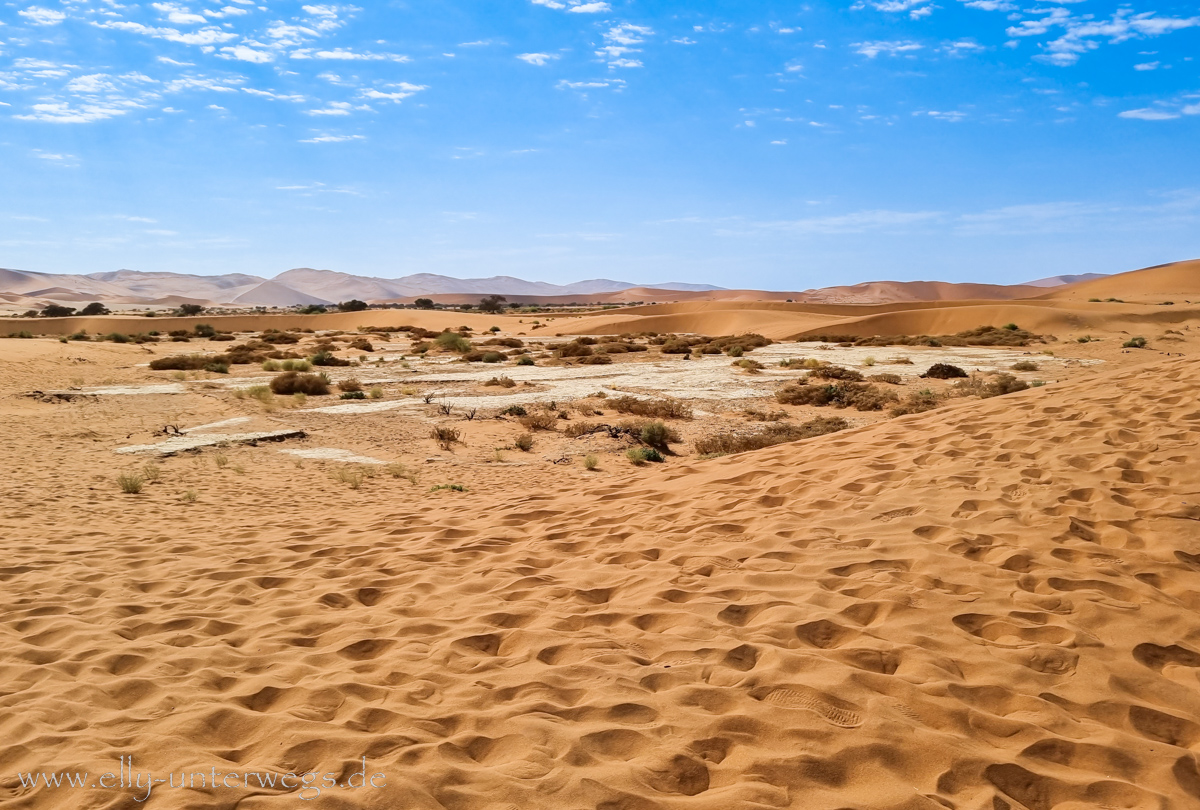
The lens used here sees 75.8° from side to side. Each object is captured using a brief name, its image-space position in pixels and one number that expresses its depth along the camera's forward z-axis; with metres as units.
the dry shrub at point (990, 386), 15.47
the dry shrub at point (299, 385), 20.69
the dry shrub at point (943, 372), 20.23
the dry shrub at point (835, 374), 20.47
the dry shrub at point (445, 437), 13.49
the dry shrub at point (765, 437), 12.08
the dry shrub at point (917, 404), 14.93
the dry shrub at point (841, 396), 16.05
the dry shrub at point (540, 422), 14.86
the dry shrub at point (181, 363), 26.81
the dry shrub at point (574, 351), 31.05
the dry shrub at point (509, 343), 36.53
